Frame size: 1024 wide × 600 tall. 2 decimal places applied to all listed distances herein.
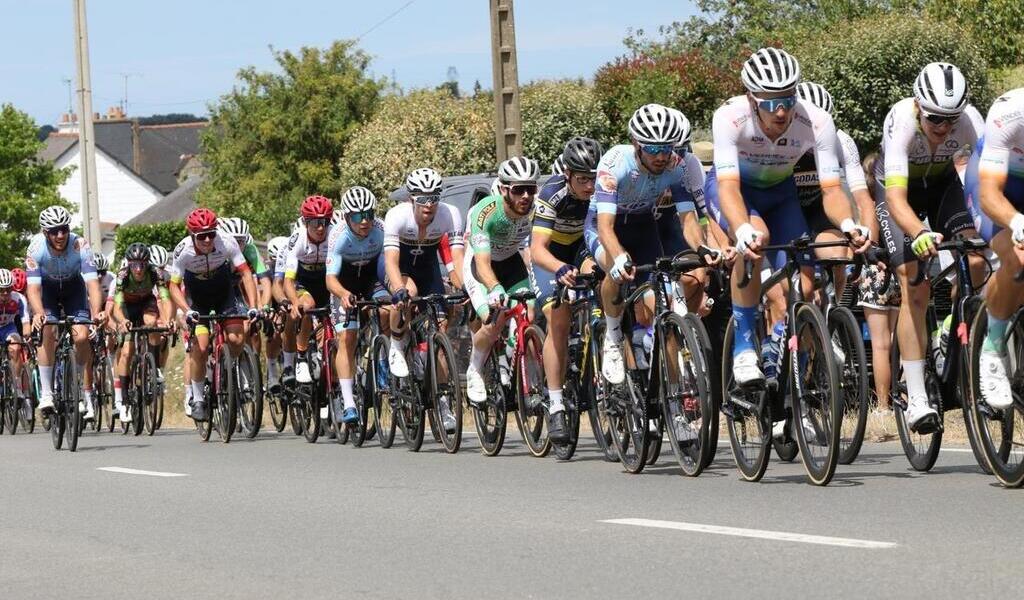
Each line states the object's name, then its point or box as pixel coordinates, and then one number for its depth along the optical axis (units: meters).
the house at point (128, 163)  125.75
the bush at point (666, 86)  48.19
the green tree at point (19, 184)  79.19
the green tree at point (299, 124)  65.56
